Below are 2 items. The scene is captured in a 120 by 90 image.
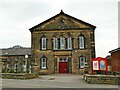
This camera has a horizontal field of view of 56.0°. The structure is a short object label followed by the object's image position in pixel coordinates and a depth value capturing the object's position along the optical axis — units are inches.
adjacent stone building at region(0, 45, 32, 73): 980.1
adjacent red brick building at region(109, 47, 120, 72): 587.4
